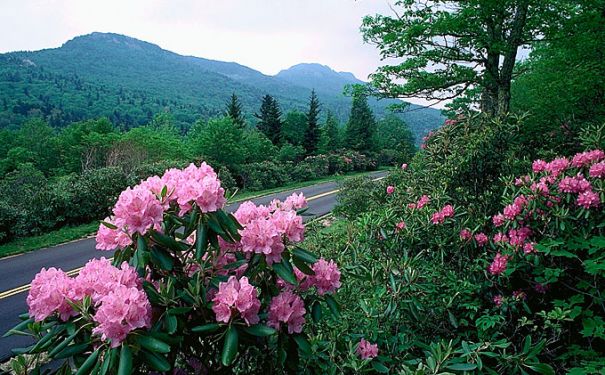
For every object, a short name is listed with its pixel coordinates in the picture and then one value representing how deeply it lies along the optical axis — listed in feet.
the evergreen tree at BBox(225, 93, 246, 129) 110.11
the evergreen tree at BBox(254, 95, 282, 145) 113.60
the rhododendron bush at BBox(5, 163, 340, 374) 4.26
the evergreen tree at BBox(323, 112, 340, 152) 119.34
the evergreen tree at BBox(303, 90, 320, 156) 113.80
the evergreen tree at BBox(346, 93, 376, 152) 120.98
